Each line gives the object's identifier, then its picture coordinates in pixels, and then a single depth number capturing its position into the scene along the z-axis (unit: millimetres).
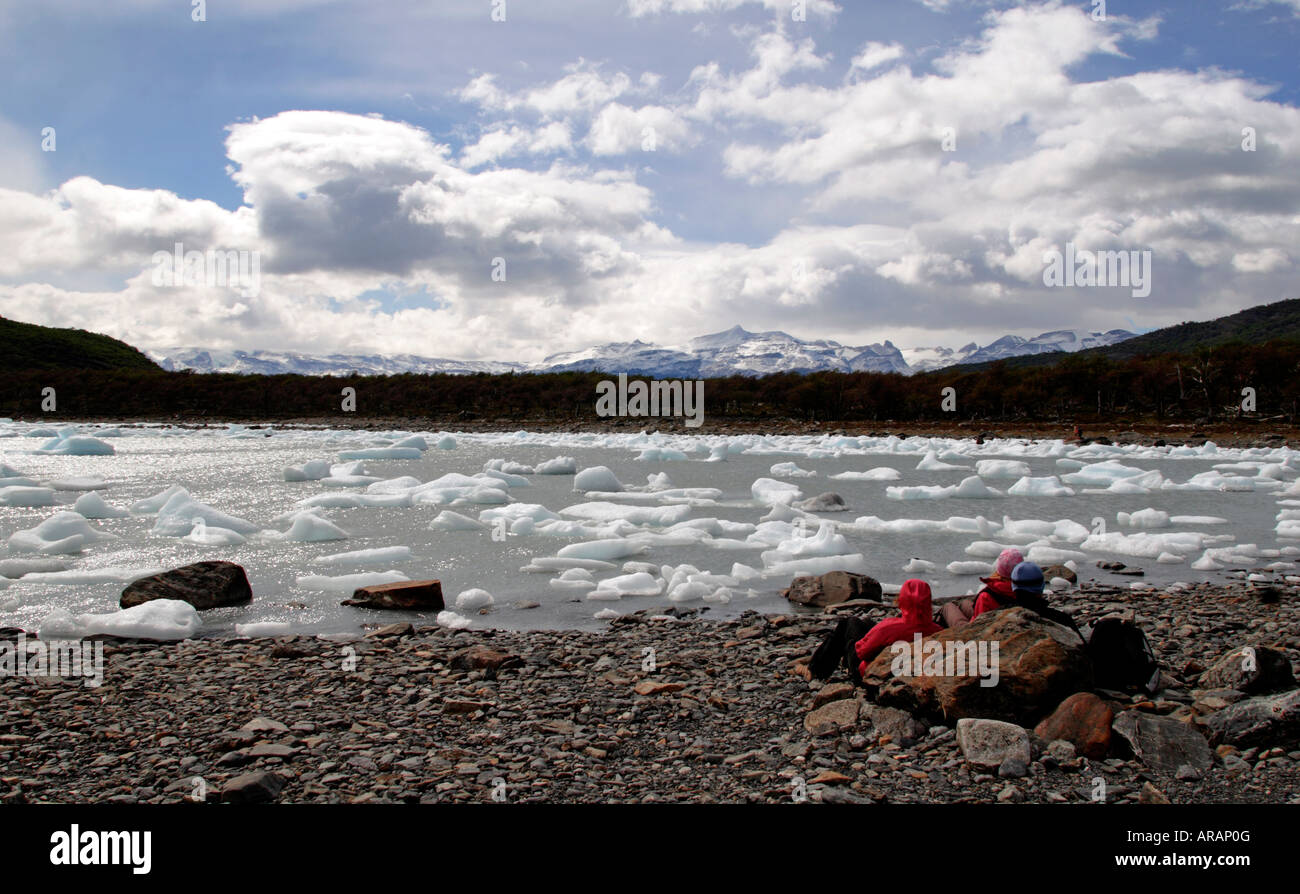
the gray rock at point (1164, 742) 4113
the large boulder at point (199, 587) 8281
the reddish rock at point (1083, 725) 4223
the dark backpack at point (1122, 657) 5176
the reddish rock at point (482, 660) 6039
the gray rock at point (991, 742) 4168
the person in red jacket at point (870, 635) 5418
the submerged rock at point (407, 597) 8508
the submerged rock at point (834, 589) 8641
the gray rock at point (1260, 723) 4227
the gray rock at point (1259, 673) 5020
